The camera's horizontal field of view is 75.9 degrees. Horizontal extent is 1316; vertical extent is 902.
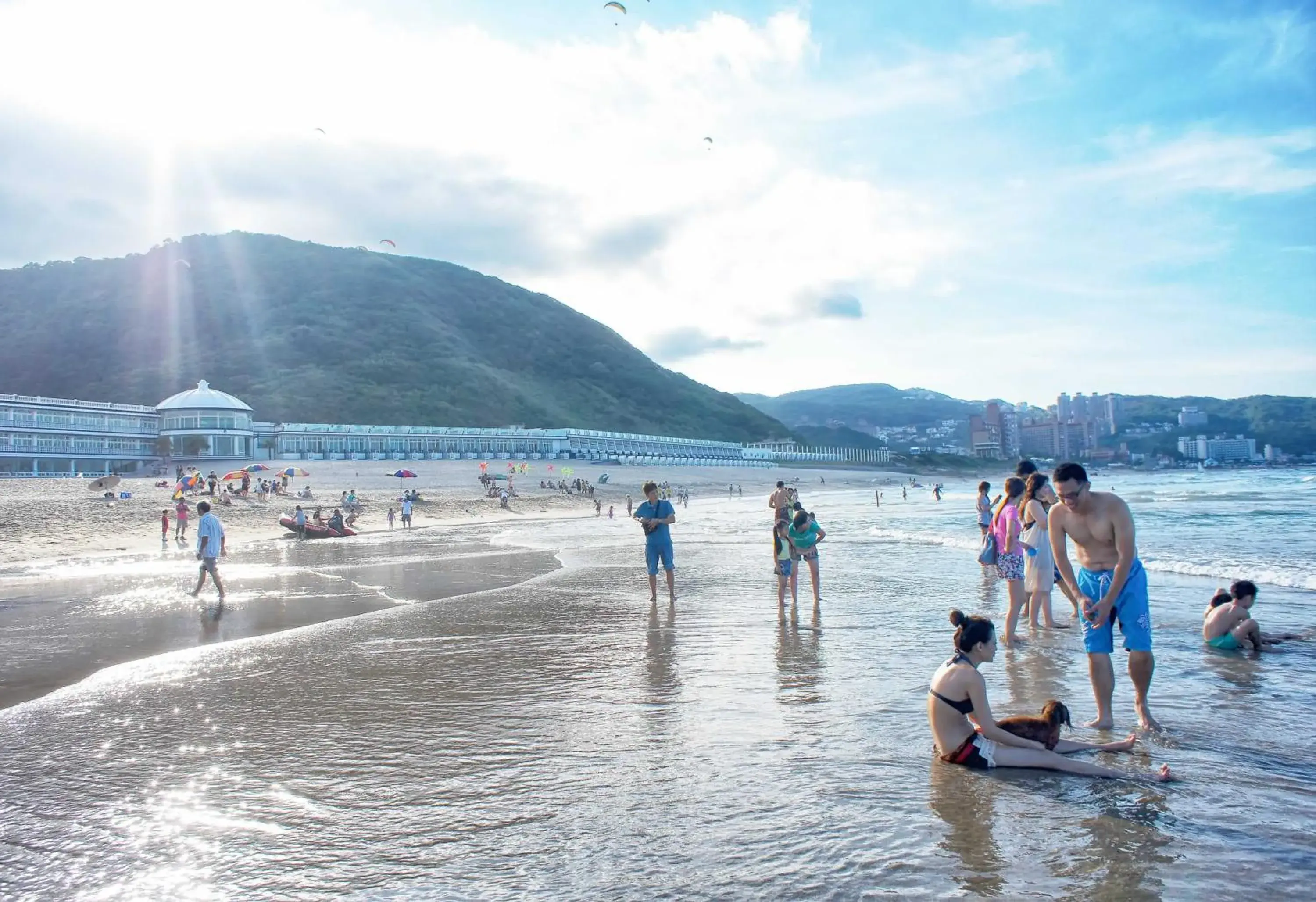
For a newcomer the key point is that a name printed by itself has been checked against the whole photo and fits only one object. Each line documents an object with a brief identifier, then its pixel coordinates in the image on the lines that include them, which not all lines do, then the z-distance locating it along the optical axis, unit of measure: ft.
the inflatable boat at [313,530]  79.87
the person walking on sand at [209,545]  38.29
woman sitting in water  14.56
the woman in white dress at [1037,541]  27.27
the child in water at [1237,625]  23.94
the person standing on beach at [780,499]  36.08
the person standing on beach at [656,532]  33.83
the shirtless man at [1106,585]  16.65
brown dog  14.90
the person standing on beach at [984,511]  42.86
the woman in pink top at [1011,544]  26.94
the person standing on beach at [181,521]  73.10
